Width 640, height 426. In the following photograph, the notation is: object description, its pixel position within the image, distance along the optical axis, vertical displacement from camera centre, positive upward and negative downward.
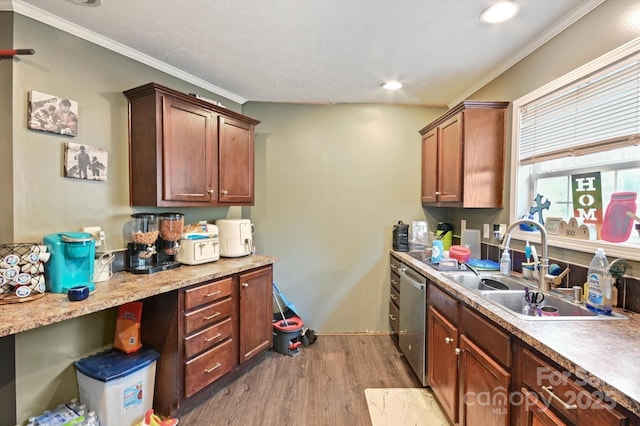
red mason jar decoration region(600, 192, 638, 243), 1.44 -0.04
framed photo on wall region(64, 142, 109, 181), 1.89 +0.29
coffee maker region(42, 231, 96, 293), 1.70 -0.32
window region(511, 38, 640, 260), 1.46 +0.34
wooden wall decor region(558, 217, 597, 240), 1.63 -0.12
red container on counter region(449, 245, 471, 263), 2.41 -0.37
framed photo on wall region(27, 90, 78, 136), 1.73 +0.55
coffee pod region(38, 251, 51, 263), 1.65 -0.28
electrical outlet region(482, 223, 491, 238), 2.56 -0.20
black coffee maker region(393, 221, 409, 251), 3.17 -0.31
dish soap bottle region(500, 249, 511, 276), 2.03 -0.38
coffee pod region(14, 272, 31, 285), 1.55 -0.39
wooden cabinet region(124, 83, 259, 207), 2.13 +0.44
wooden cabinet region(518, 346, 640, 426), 0.88 -0.63
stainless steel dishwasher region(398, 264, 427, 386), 2.26 -0.92
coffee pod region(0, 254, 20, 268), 1.53 -0.29
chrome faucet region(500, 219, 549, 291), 1.68 -0.30
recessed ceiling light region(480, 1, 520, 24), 1.64 +1.12
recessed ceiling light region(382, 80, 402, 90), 2.70 +1.14
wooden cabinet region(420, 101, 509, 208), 2.37 +0.45
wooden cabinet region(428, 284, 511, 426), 1.36 -0.85
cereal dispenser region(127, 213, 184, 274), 2.13 -0.27
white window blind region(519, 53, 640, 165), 1.46 +0.54
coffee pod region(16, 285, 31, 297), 1.54 -0.45
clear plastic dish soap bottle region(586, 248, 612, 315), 1.36 -0.36
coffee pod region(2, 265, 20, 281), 1.53 -0.35
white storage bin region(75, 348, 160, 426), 1.72 -1.08
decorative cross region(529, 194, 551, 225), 2.03 +0.02
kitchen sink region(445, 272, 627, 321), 1.32 -0.49
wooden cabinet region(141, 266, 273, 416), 1.95 -0.92
